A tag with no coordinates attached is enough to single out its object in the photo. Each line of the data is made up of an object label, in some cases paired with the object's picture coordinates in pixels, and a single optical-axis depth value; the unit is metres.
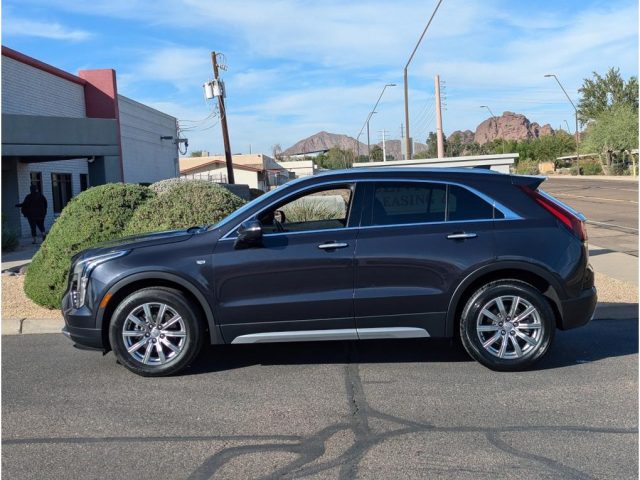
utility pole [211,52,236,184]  31.52
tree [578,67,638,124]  82.44
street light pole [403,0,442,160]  21.27
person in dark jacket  18.45
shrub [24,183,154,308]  9.07
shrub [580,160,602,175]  78.19
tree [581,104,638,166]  67.75
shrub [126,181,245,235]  9.16
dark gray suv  5.89
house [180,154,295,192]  59.04
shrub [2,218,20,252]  16.12
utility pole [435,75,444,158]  21.19
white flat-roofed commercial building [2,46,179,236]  17.33
